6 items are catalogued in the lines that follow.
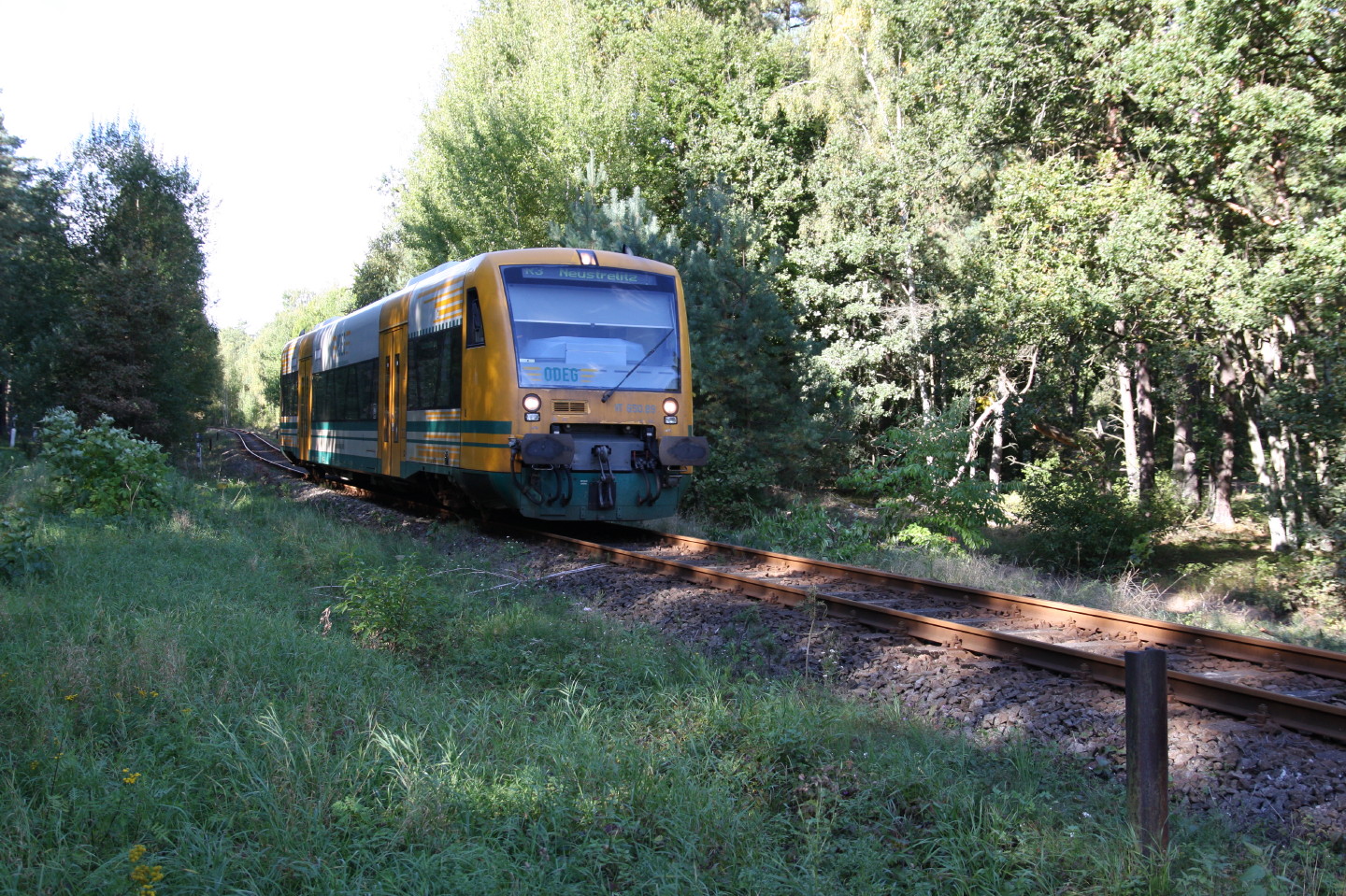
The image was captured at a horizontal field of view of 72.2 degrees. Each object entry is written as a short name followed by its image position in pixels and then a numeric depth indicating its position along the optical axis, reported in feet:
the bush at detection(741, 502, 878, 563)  37.75
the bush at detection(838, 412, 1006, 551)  43.93
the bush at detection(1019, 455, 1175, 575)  57.67
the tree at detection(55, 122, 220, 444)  76.54
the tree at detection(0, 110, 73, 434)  98.73
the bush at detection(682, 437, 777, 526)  49.29
